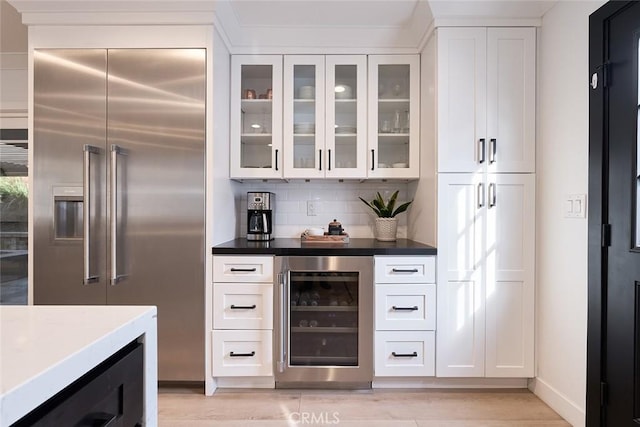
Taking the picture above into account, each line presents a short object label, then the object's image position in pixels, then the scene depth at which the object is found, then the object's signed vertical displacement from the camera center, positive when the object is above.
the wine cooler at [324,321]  2.29 -0.71
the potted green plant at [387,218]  2.81 -0.03
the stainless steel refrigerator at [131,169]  2.24 +0.28
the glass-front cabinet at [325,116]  2.66 +0.75
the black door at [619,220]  1.58 -0.02
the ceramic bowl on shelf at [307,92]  2.68 +0.93
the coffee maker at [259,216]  2.73 -0.02
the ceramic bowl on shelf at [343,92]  2.69 +0.93
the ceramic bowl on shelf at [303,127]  2.70 +0.66
